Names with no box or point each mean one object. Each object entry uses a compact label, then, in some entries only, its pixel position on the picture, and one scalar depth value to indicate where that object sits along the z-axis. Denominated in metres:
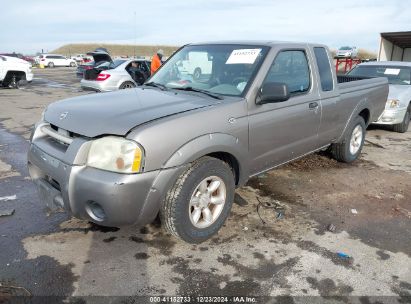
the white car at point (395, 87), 7.82
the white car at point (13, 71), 15.10
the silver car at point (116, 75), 12.30
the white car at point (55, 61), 41.83
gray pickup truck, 2.76
